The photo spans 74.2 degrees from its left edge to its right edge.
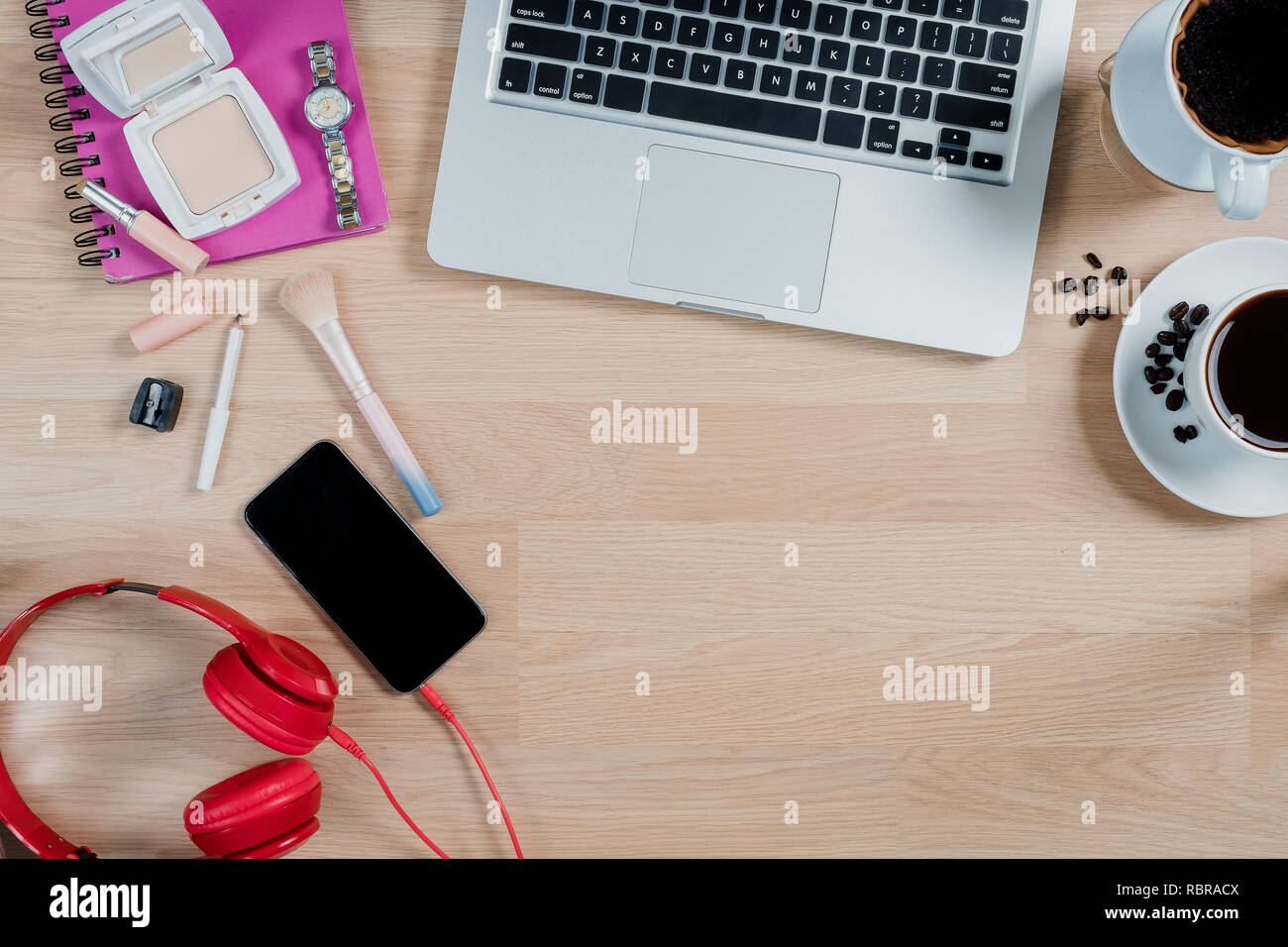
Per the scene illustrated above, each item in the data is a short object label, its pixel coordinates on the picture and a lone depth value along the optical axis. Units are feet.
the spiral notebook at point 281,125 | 2.73
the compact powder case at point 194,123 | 2.64
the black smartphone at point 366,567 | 2.71
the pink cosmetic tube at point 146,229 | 2.63
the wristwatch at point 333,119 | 2.68
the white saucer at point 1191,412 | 2.58
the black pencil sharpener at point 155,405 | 2.68
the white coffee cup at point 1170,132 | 2.24
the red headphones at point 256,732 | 2.33
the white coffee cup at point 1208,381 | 2.37
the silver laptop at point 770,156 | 2.54
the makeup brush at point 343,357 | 2.69
